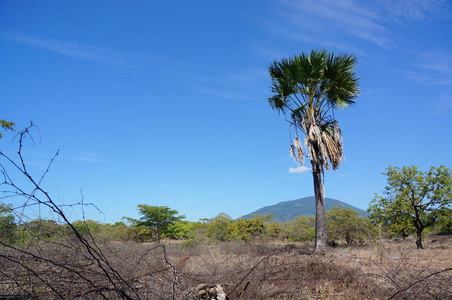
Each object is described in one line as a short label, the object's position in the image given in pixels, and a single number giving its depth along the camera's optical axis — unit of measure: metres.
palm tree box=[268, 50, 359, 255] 12.17
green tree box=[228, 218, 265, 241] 23.80
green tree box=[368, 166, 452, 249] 16.56
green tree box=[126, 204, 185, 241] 22.46
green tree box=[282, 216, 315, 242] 24.21
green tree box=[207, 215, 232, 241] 20.25
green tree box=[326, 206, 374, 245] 18.03
